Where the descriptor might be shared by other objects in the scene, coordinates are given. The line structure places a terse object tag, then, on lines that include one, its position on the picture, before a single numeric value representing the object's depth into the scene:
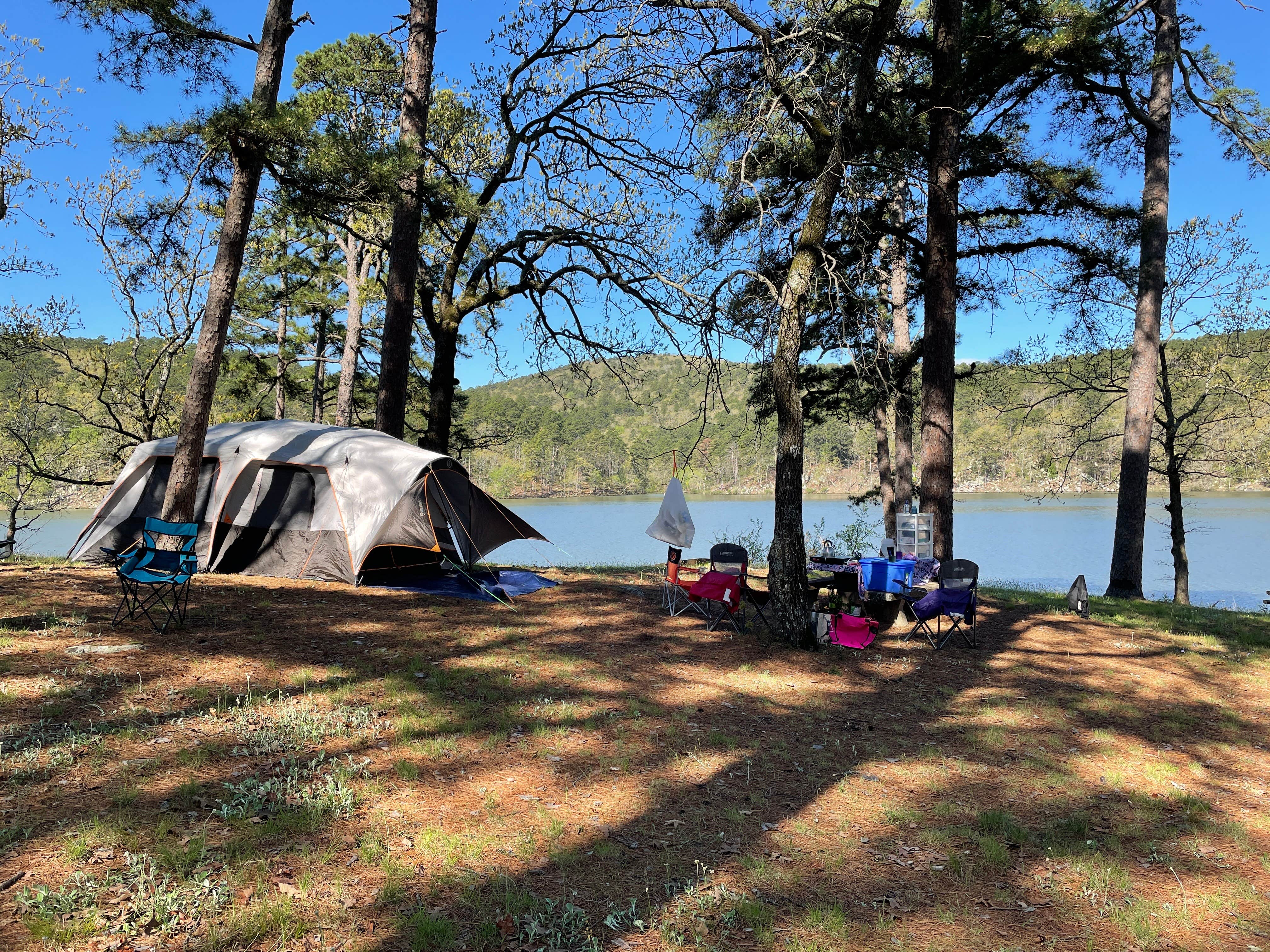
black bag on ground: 7.76
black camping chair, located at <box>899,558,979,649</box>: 6.20
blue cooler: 6.63
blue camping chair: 5.29
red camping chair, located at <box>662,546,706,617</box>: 7.21
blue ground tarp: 7.70
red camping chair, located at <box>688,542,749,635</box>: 6.38
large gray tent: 7.51
